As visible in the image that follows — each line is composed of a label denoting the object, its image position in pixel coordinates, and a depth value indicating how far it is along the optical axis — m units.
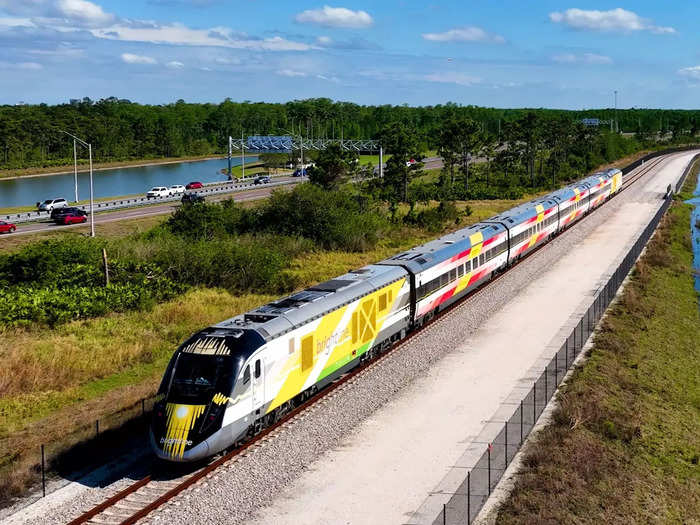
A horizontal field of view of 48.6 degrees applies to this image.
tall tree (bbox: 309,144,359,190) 76.00
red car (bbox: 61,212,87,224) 77.56
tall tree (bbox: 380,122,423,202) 80.88
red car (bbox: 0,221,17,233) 71.12
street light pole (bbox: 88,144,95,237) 59.47
